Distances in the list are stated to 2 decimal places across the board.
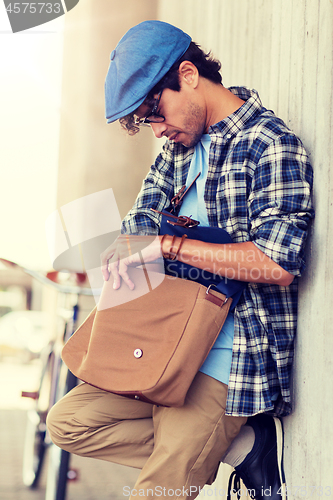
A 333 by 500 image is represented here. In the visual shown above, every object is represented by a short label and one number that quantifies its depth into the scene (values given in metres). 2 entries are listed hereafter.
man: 2.66
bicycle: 3.50
